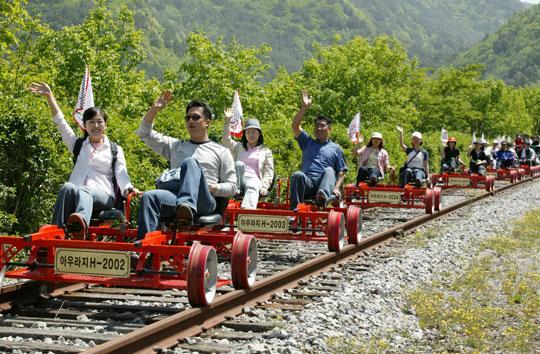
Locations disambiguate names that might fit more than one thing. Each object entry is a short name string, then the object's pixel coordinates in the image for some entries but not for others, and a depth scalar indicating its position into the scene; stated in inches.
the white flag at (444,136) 998.0
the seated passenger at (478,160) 886.4
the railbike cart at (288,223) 345.4
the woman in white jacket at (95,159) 262.8
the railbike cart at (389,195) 552.7
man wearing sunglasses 236.8
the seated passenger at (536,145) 1497.3
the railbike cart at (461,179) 816.3
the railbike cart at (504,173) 1109.3
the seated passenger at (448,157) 829.8
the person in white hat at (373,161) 565.3
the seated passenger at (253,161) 375.2
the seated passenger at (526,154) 1368.1
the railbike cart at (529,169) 1312.7
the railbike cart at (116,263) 213.8
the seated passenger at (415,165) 600.7
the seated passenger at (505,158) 1188.5
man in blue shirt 378.9
